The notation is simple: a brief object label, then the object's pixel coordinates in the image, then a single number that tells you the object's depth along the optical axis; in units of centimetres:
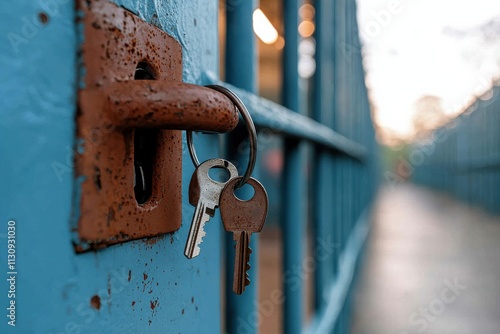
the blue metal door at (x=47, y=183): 23
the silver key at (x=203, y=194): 34
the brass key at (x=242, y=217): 36
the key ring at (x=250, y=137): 36
